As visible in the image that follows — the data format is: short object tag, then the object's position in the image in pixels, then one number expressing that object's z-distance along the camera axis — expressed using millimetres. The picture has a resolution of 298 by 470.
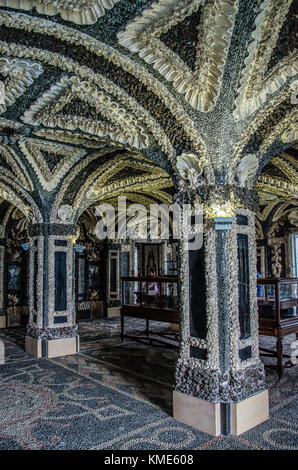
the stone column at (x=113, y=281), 12062
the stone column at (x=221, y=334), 3334
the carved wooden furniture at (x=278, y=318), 4957
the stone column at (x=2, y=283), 10117
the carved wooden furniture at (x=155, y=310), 6355
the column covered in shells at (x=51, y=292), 6426
